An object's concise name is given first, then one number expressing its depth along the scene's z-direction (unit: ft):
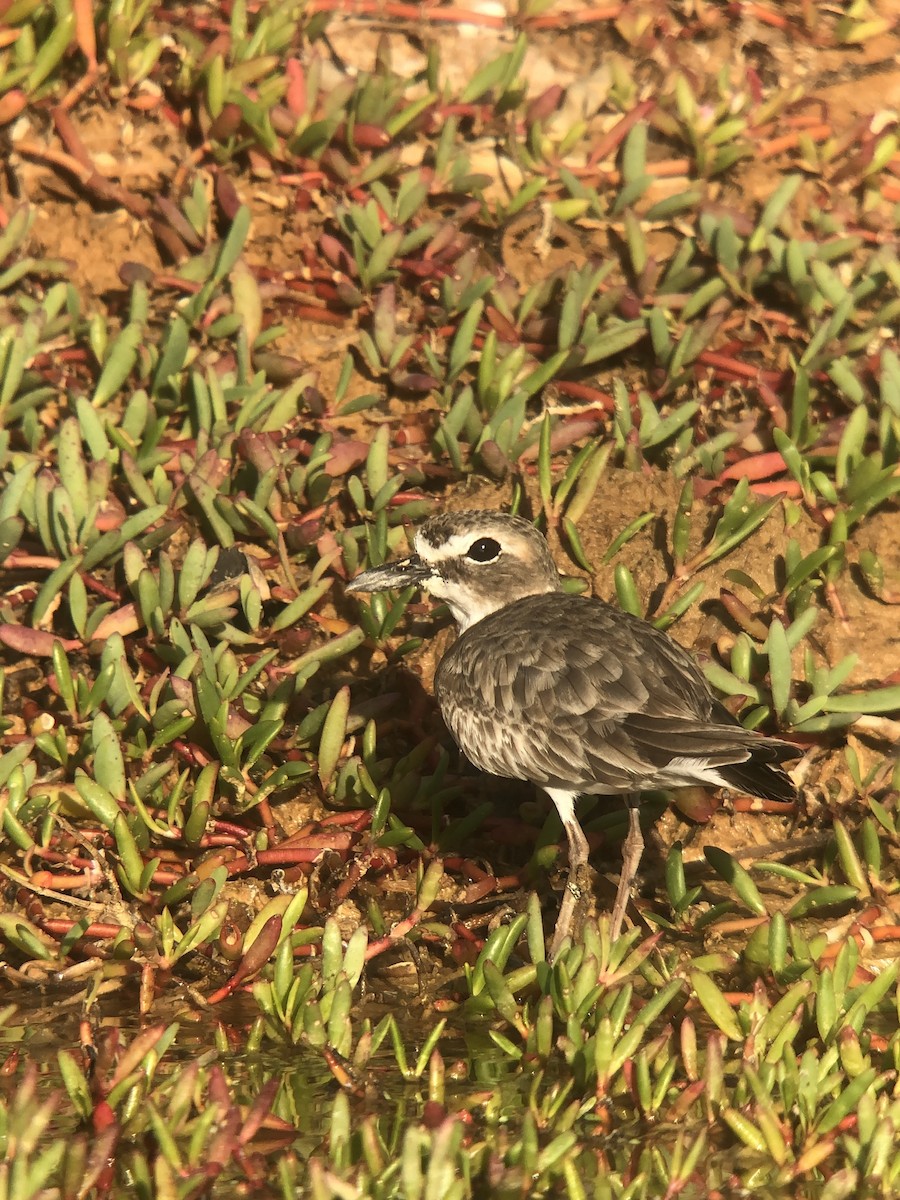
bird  16.92
